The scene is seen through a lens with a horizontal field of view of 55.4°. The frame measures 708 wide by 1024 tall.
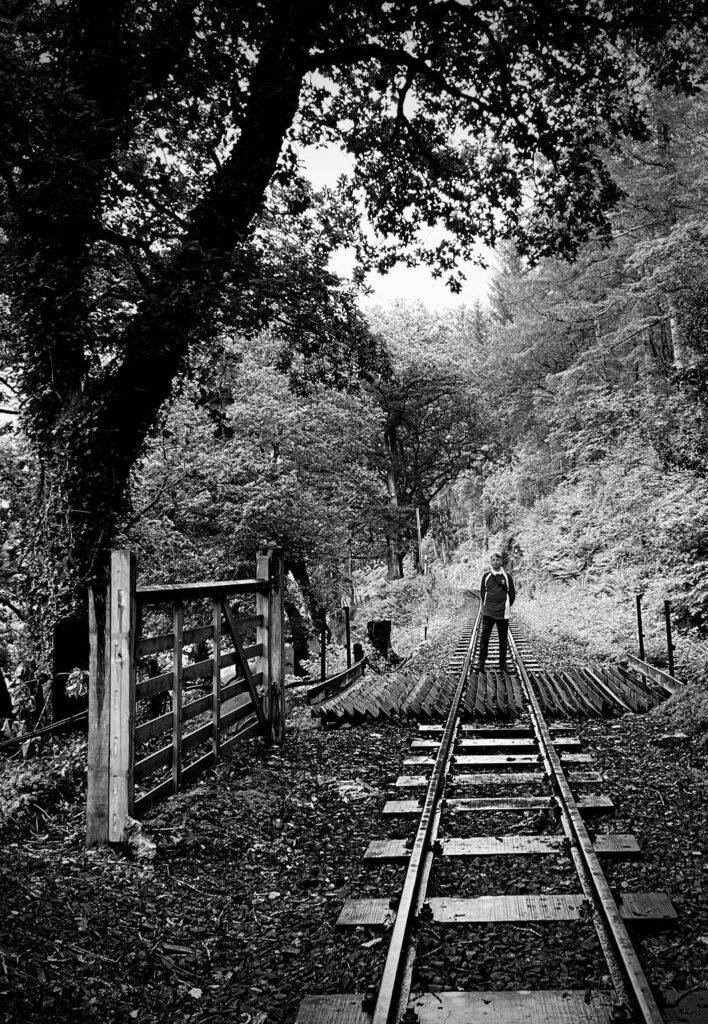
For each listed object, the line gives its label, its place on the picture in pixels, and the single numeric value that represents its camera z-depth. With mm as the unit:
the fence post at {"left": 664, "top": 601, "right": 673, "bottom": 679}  9984
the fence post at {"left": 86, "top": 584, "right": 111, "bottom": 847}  4688
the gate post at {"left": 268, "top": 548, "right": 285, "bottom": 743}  7613
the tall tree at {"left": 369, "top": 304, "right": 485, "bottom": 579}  37469
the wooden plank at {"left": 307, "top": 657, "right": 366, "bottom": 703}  10055
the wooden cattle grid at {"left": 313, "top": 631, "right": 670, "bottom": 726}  8781
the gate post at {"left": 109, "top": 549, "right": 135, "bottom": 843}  4672
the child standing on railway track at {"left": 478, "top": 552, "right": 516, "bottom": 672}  11609
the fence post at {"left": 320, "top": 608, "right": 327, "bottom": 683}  12462
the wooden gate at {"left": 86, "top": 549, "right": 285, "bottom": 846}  4711
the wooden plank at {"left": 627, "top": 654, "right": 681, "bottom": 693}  9172
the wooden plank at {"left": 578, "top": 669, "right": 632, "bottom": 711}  8867
